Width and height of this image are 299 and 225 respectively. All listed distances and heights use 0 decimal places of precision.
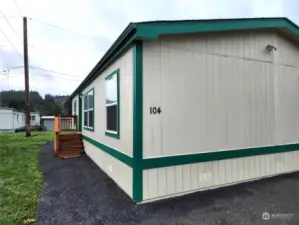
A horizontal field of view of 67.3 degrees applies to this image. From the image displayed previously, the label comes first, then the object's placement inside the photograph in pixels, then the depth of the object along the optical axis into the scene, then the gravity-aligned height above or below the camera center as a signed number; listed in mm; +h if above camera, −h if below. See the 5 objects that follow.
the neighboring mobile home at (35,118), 40631 -437
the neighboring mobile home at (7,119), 27375 -393
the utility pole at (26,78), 17219 +2959
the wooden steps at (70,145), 9000 -1234
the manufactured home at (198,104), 3842 +203
